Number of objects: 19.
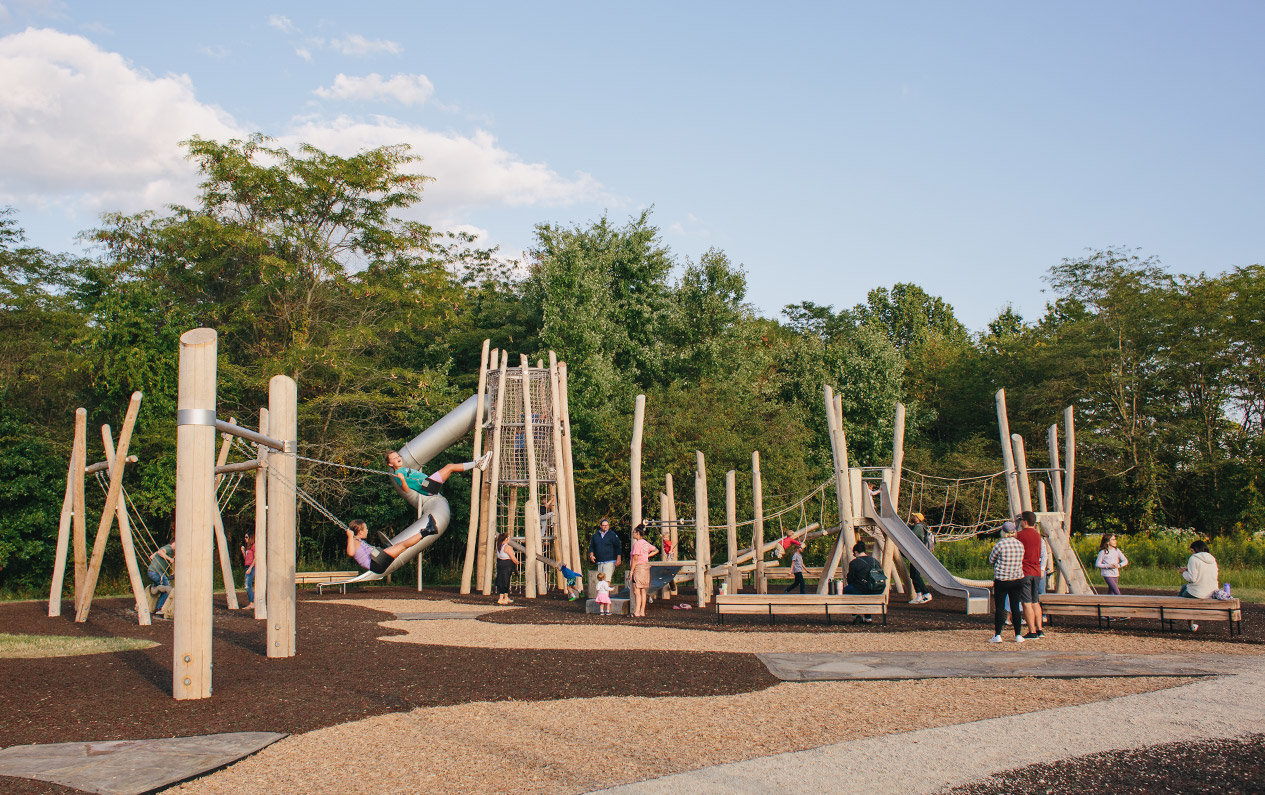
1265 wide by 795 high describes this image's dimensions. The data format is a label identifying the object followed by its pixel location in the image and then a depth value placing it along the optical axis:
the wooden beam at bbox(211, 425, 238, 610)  14.27
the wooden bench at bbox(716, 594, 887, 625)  11.89
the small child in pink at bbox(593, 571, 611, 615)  13.93
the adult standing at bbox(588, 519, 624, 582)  15.04
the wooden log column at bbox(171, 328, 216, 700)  7.04
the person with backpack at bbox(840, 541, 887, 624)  12.80
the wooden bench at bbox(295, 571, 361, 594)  19.03
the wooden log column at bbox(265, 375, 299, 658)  9.06
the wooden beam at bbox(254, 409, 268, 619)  13.04
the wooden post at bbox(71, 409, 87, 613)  13.24
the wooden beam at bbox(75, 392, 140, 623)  12.35
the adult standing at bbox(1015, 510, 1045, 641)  10.27
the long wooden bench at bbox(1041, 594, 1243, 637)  10.48
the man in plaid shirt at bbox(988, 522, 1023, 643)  10.12
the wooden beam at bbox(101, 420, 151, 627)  12.41
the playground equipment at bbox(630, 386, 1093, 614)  13.82
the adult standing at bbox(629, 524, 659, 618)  13.31
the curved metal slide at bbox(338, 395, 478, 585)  18.91
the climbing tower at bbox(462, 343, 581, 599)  17.97
